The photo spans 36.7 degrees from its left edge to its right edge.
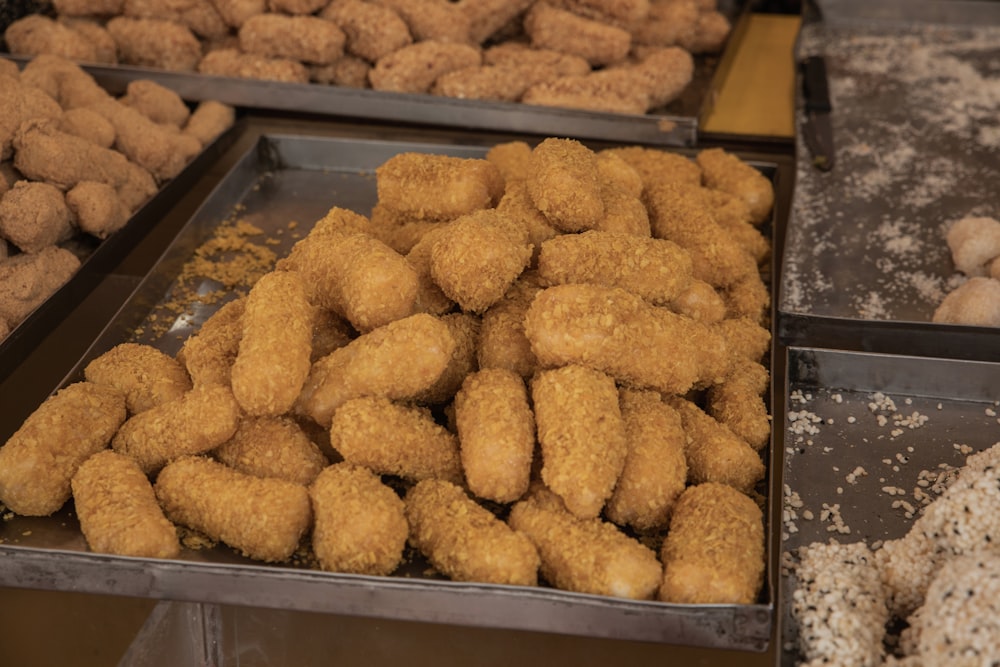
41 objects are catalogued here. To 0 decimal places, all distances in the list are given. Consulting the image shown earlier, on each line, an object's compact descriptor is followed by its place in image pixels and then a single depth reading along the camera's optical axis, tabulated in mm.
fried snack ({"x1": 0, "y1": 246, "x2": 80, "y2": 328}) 869
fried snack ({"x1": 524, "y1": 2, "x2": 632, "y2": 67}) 1233
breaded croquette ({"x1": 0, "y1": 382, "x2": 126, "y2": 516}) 718
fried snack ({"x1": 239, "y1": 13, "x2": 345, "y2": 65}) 1171
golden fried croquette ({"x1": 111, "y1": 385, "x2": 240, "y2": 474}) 726
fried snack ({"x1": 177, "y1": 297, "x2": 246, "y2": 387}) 760
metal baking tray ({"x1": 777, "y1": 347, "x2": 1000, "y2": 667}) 756
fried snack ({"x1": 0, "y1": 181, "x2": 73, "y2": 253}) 888
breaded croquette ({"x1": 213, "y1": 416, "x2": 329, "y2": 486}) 725
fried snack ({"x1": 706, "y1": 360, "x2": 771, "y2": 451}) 768
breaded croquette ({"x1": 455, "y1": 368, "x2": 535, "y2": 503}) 699
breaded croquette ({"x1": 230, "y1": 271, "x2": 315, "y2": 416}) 720
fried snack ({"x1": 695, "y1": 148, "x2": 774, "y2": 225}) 1000
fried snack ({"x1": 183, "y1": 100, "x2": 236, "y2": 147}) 1112
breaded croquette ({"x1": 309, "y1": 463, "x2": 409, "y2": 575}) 678
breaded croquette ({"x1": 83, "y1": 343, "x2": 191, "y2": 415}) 771
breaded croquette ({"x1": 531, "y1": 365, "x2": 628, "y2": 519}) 687
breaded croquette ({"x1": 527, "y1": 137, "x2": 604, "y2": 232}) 797
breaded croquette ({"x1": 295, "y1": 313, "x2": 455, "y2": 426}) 720
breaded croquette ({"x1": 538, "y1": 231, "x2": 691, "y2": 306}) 766
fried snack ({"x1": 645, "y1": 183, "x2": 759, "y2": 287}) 872
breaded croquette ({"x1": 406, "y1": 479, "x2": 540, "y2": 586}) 673
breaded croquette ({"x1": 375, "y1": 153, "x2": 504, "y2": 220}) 849
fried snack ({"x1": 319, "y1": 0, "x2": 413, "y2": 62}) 1189
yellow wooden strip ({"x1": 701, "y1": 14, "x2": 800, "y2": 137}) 1218
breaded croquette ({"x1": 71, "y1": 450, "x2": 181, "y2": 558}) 686
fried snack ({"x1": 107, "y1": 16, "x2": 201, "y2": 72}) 1197
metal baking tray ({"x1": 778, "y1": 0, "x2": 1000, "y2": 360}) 846
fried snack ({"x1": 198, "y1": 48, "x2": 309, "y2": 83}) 1166
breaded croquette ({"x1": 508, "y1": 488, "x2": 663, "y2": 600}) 666
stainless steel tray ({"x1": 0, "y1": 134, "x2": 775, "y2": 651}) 652
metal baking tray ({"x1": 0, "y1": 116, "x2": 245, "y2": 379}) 848
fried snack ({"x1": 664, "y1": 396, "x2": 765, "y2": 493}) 739
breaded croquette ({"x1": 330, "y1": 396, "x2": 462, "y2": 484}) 708
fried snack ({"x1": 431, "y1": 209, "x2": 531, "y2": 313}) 751
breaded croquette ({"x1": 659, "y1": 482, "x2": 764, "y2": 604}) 665
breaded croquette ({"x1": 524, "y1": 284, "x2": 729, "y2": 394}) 724
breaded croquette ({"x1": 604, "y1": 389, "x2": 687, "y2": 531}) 711
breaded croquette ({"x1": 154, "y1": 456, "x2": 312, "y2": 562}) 692
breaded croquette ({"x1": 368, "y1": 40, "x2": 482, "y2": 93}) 1167
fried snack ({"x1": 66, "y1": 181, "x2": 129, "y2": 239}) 938
